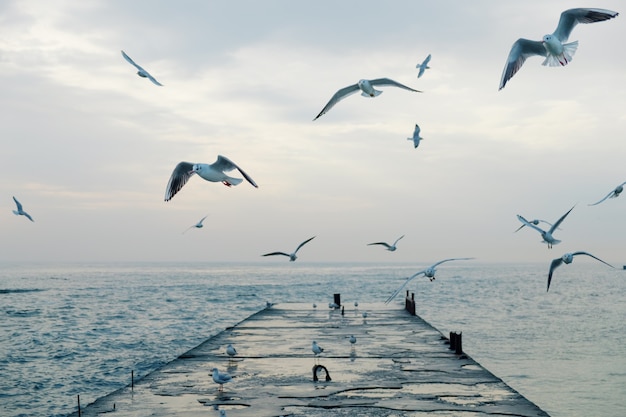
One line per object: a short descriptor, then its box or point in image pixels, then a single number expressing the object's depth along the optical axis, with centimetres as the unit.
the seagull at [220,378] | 1479
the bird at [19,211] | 1939
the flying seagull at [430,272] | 1761
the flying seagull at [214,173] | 1147
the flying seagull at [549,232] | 1347
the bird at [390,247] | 2219
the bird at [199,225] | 1881
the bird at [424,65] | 1722
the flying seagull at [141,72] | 1192
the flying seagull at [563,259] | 1284
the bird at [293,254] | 2064
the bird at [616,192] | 1425
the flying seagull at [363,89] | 1321
